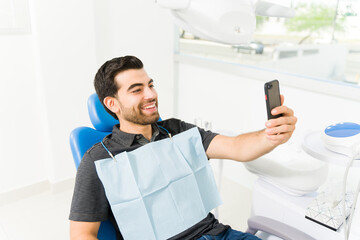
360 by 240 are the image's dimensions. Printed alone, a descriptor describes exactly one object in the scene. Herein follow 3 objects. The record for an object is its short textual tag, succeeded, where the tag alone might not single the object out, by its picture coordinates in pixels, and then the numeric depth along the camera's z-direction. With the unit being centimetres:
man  109
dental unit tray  111
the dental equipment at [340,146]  98
